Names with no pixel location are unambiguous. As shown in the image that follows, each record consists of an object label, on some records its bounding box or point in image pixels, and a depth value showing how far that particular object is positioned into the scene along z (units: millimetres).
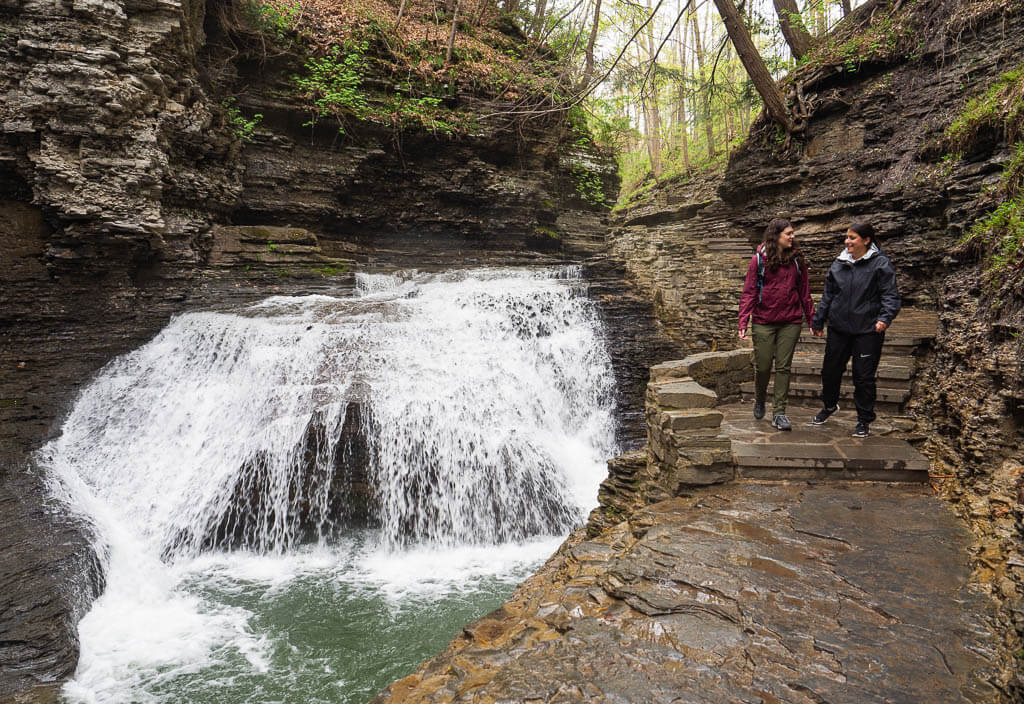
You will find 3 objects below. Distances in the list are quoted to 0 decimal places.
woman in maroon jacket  4410
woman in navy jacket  4016
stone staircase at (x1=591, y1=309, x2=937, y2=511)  3916
